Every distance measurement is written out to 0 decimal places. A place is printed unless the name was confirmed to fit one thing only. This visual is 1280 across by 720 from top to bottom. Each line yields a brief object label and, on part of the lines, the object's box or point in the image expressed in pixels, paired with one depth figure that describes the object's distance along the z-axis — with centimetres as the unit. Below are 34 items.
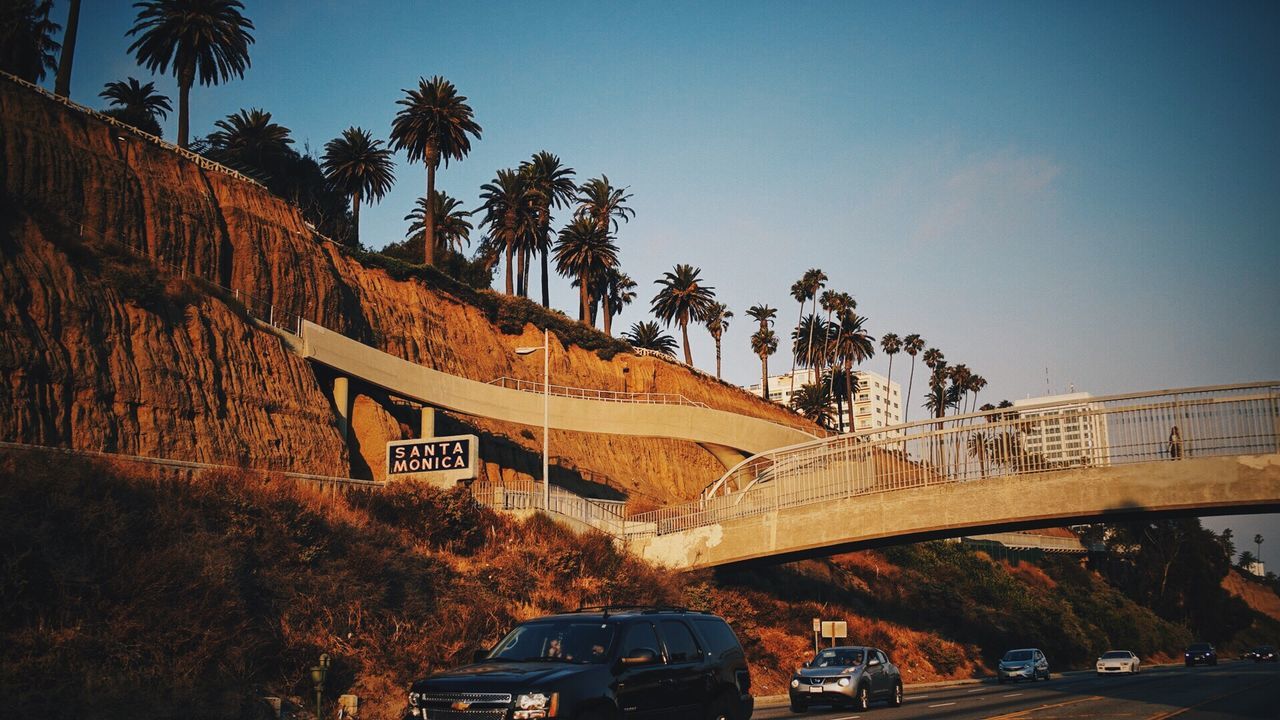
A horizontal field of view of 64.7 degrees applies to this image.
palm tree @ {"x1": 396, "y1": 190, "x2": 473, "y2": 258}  8700
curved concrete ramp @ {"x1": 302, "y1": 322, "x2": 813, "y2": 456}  4872
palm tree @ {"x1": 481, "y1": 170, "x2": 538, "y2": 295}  7906
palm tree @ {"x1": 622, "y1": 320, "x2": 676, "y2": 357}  10869
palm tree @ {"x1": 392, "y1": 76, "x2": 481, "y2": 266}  6838
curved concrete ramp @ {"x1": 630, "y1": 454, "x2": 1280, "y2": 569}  2673
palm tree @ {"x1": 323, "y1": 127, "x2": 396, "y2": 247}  7188
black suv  962
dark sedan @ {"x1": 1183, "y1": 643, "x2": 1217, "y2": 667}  5591
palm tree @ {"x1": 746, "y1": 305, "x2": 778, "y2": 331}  11962
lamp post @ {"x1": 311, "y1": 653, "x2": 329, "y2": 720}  1742
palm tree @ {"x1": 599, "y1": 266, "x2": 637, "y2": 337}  8925
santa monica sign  3491
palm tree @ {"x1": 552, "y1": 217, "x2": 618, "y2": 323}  8188
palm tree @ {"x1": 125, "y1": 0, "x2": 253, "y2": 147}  5450
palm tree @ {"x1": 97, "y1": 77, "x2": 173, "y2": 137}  7156
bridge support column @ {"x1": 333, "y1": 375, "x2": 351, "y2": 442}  4400
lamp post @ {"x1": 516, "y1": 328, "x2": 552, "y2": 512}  3672
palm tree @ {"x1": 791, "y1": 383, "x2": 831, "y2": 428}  11106
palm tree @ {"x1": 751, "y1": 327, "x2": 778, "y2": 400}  11706
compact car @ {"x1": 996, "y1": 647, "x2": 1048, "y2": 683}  3850
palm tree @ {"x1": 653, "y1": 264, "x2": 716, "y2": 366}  10075
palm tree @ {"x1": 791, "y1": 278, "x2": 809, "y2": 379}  11356
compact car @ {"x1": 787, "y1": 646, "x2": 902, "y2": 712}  2295
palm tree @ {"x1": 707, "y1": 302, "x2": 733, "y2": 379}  12019
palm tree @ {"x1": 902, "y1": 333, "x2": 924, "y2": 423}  12781
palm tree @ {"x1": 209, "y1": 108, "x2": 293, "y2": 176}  7388
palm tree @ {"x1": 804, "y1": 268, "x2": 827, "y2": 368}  11325
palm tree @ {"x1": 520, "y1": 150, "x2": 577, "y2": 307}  7981
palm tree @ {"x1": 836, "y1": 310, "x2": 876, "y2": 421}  11306
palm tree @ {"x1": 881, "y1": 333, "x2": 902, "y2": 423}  12581
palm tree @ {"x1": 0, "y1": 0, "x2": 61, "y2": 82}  6116
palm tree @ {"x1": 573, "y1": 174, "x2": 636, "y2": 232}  8931
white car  4403
